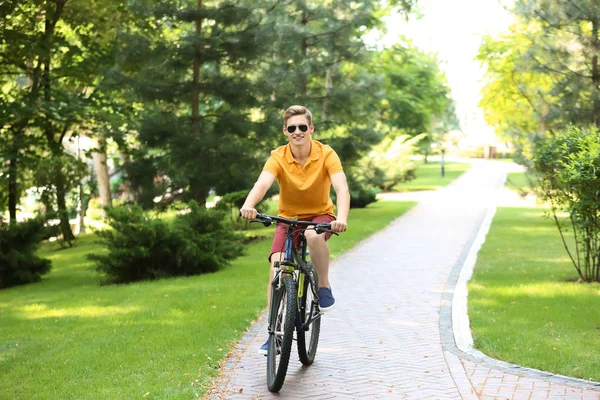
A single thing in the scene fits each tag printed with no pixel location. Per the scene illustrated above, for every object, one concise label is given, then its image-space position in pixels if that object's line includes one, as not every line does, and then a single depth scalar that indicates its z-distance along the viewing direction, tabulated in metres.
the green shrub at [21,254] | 16.05
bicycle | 6.11
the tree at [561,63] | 19.05
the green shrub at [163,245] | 14.12
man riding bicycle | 6.55
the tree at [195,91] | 18.80
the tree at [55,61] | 16.86
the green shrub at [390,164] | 32.75
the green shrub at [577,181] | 9.51
